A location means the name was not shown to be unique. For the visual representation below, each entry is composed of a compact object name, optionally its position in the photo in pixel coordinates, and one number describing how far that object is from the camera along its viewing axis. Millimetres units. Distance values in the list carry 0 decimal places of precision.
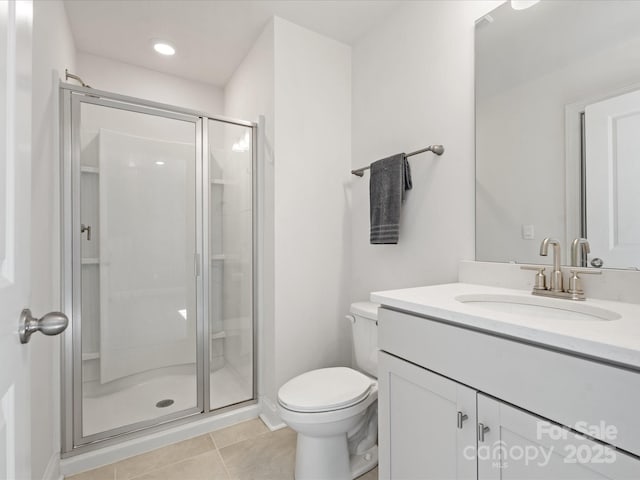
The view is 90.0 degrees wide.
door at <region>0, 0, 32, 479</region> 526
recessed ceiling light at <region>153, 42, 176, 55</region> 2227
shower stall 1617
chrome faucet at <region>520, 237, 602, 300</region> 1063
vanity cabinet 629
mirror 1027
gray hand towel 1689
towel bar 1555
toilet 1337
